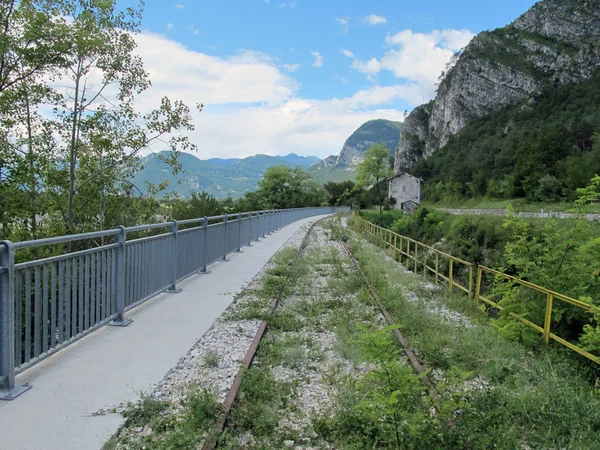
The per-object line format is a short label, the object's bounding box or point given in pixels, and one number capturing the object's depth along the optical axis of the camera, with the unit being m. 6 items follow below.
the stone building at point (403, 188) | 97.81
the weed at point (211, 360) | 4.85
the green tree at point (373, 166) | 76.97
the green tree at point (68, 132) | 6.84
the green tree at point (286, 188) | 64.25
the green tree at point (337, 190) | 104.76
